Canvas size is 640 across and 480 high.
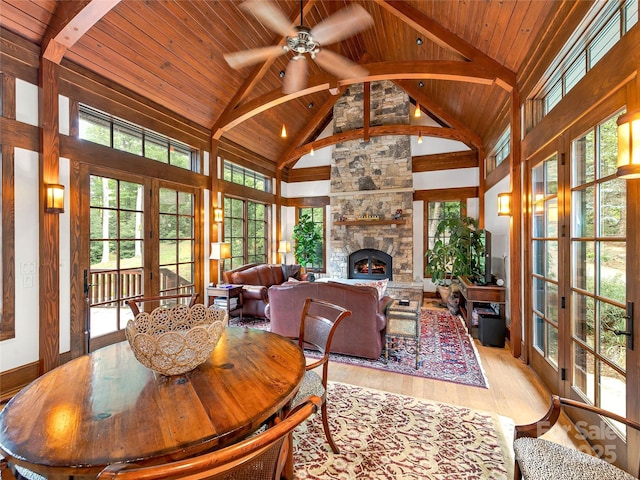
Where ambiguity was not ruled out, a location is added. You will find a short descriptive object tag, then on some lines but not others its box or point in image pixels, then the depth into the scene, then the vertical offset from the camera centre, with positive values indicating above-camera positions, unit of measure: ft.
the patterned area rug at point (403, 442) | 5.84 -4.67
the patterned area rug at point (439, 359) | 10.03 -4.70
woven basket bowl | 4.24 -1.61
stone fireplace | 23.30 +4.38
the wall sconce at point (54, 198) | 9.84 +1.45
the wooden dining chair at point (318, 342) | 5.98 -2.39
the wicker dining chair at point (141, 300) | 6.99 -1.67
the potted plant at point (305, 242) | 25.75 -0.24
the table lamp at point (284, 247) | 25.71 -0.68
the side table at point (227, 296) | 16.14 -3.20
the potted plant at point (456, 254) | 18.29 -1.02
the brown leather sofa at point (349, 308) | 10.30 -2.77
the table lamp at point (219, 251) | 17.04 -0.66
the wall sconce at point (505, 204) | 12.23 +1.50
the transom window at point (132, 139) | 11.96 +4.83
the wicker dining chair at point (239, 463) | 2.07 -1.69
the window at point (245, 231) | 21.42 +0.71
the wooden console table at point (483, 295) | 13.42 -2.68
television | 14.30 -1.36
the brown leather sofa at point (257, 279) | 16.51 -2.66
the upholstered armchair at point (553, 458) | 3.85 -3.13
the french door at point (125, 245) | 11.90 -0.24
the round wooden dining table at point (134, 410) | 2.86 -2.09
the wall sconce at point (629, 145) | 4.33 +1.42
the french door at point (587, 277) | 5.73 -0.96
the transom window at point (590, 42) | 5.89 +4.70
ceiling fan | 8.88 +6.86
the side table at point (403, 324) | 10.46 -3.35
